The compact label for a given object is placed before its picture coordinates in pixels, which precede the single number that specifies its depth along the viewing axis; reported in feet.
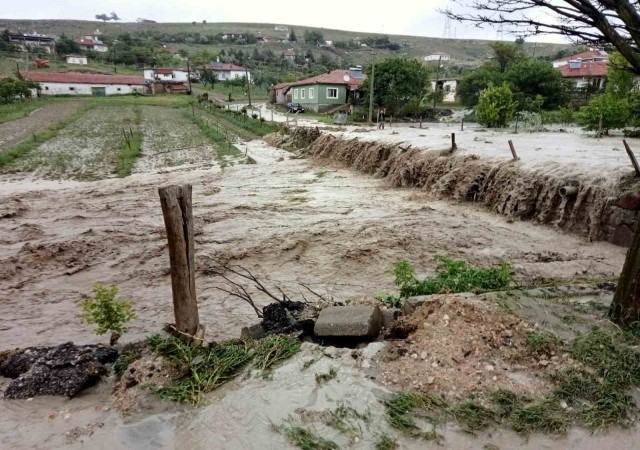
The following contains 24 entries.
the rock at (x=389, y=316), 17.37
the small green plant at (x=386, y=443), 11.50
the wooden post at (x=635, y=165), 28.43
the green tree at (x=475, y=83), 130.72
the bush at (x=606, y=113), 70.33
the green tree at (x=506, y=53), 168.03
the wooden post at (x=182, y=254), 14.71
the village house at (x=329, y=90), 146.10
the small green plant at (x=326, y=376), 14.14
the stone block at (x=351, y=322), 15.92
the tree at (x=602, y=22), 15.01
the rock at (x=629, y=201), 26.66
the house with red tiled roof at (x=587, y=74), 144.15
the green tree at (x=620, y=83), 84.41
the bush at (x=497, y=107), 89.71
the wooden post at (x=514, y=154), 38.40
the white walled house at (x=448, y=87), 176.04
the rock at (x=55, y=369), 14.64
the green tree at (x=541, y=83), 118.73
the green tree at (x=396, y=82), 122.42
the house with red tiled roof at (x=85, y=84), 191.52
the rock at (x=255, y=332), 17.53
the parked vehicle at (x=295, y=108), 142.31
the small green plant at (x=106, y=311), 16.52
